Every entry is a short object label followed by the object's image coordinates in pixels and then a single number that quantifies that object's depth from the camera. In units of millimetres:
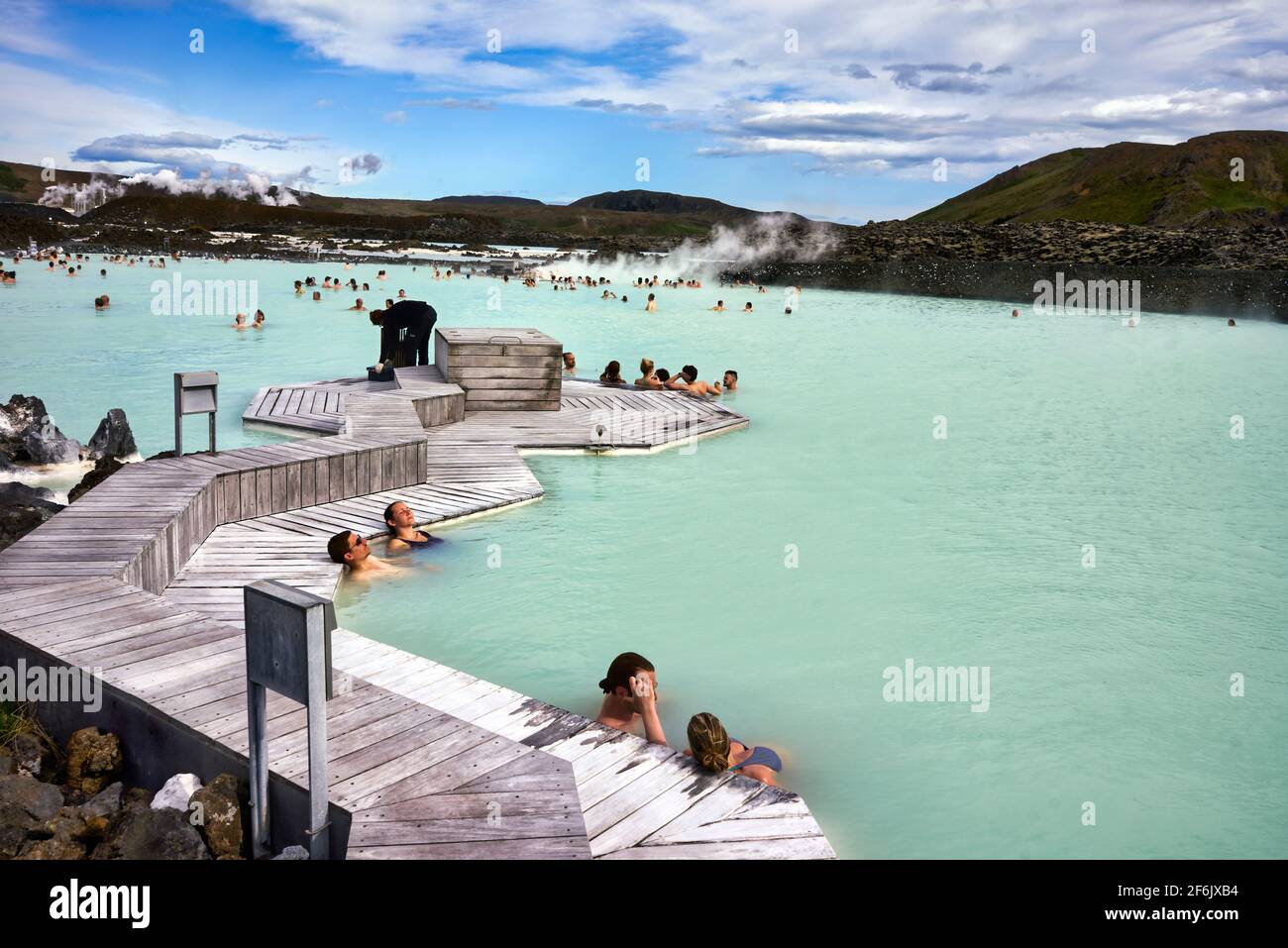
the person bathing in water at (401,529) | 7672
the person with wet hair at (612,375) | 15219
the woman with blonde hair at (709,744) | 4008
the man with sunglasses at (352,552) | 7023
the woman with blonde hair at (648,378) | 15016
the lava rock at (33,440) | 10539
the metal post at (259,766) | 3170
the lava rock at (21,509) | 7148
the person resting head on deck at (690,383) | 15109
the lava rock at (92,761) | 4164
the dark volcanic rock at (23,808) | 3520
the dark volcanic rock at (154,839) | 3434
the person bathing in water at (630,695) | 4969
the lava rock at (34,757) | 4203
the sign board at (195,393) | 7754
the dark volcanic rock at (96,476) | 8523
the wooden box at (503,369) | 12344
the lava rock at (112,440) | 10625
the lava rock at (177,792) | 3744
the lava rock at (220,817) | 3557
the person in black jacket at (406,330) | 13820
